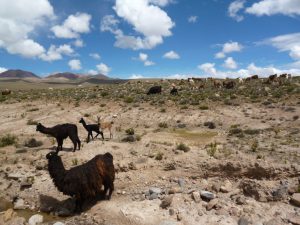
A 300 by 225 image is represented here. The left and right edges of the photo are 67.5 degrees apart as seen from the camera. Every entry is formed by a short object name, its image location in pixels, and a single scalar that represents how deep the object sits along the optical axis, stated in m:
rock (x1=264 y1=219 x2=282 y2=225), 6.57
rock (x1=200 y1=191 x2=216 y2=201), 7.39
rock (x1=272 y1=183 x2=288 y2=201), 7.30
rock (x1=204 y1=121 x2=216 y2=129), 14.14
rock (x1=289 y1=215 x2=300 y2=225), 6.51
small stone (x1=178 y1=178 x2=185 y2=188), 8.10
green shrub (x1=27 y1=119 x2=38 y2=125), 14.45
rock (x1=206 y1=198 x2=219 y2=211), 7.10
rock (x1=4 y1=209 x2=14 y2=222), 7.13
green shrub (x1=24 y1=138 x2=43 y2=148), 11.13
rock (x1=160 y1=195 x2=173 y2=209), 7.19
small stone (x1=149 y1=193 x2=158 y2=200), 7.54
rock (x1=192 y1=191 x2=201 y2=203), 7.35
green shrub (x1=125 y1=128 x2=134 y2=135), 12.53
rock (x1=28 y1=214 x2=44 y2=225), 7.03
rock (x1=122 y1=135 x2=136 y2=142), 11.04
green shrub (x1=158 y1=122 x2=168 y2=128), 14.57
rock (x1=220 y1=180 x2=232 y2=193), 7.76
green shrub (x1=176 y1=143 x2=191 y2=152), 9.62
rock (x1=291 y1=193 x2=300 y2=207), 7.06
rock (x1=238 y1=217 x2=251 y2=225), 6.60
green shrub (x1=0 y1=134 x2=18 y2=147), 11.23
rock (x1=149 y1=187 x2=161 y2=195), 7.70
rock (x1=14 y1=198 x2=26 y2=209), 7.74
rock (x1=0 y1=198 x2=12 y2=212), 7.63
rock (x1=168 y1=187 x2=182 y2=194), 7.72
